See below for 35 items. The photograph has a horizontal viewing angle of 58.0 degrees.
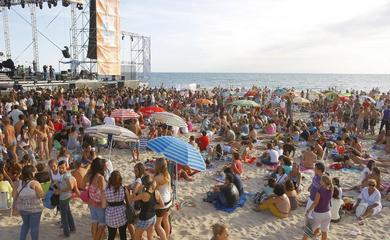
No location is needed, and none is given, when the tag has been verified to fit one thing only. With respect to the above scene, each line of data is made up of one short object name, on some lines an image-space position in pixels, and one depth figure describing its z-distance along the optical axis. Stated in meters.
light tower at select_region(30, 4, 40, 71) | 29.08
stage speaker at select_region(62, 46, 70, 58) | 27.47
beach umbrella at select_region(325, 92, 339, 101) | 21.98
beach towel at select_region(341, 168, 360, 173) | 9.82
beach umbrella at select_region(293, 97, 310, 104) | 18.41
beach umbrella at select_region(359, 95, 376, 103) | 19.05
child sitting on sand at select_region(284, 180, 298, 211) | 6.83
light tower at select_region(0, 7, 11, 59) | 27.60
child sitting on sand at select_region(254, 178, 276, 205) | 6.91
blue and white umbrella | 5.67
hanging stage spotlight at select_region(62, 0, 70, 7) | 23.43
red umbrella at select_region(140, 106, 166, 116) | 11.83
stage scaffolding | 25.77
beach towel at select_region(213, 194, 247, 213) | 6.78
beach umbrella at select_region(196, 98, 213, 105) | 18.41
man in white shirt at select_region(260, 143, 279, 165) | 9.88
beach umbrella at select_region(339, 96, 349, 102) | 20.28
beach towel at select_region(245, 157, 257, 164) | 10.35
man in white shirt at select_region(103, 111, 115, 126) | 10.37
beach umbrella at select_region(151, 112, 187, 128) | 9.59
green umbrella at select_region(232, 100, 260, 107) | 15.70
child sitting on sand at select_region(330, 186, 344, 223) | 6.22
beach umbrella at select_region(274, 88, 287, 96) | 25.86
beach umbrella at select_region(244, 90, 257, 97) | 22.95
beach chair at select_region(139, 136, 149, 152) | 10.72
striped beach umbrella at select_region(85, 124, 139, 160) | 7.07
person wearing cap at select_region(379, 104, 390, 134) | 13.78
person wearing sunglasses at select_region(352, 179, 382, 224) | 6.71
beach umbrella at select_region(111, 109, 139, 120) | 10.39
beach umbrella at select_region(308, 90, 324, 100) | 23.16
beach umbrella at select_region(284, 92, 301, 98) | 19.30
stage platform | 18.09
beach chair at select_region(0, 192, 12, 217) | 5.55
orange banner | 26.89
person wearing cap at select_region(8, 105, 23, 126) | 9.36
